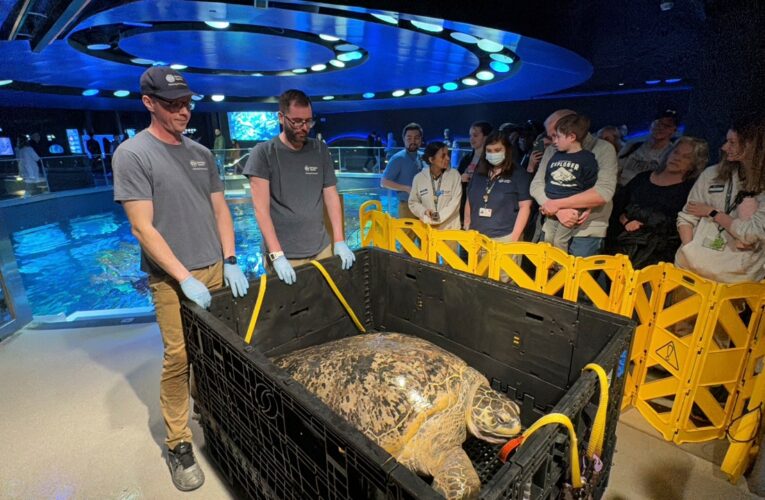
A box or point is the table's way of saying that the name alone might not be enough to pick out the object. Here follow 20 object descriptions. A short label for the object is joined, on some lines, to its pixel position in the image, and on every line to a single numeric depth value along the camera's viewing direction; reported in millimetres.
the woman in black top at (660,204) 2725
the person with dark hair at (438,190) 3469
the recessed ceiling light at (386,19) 4771
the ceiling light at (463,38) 6084
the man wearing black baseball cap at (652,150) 3268
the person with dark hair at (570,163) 2760
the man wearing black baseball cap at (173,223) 1650
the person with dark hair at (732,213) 2176
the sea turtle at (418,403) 1443
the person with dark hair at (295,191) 2246
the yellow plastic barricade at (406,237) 3076
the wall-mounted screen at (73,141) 17234
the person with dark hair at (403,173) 4395
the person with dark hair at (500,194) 2990
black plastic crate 942
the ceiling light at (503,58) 7432
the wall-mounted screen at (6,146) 15270
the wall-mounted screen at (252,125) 21156
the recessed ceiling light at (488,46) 6442
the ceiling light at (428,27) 5557
